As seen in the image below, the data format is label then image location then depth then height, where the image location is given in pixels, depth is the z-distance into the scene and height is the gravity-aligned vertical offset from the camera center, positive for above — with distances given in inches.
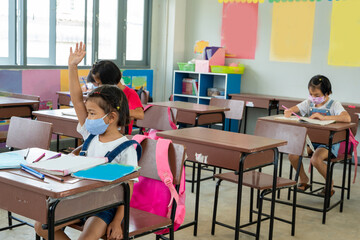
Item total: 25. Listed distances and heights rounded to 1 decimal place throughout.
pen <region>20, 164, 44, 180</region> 71.9 -18.3
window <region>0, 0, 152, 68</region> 214.2 +13.3
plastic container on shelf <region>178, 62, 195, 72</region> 273.1 -2.9
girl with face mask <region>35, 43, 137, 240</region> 83.0 -13.0
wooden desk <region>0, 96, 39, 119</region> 160.7 -18.7
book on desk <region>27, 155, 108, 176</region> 73.3 -17.6
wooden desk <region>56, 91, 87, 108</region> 215.9 -19.4
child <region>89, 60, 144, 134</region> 128.6 -4.2
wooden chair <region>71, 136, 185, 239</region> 85.4 -23.0
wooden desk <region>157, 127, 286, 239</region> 107.8 -19.6
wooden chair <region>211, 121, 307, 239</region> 115.2 -23.3
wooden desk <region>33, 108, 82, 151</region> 138.5 -19.7
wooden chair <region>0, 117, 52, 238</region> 106.3 -18.5
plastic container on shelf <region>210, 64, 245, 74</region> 260.5 -2.9
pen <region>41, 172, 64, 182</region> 71.0 -18.5
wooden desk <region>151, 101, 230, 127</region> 179.8 -20.1
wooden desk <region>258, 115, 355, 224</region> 146.4 -21.1
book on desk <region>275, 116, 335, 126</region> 153.3 -17.5
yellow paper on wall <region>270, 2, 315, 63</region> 246.4 +19.1
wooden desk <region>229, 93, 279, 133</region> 241.0 -18.5
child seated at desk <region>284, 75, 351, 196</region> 161.8 -15.7
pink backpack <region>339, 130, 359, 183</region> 162.6 -26.3
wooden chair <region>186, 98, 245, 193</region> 197.0 -17.8
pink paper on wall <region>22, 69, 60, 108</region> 215.9 -13.3
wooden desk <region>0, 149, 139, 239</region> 67.1 -21.1
